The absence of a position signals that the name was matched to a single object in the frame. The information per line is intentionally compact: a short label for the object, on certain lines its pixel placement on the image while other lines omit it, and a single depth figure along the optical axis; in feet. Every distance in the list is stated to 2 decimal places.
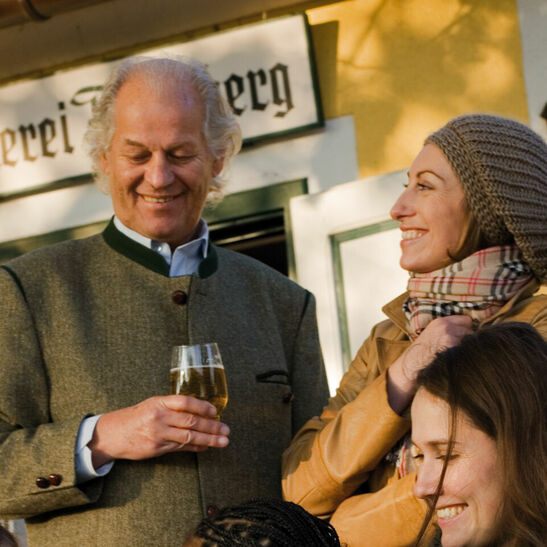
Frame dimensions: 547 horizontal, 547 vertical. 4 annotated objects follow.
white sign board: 18.31
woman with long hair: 6.91
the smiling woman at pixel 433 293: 8.23
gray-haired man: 8.87
